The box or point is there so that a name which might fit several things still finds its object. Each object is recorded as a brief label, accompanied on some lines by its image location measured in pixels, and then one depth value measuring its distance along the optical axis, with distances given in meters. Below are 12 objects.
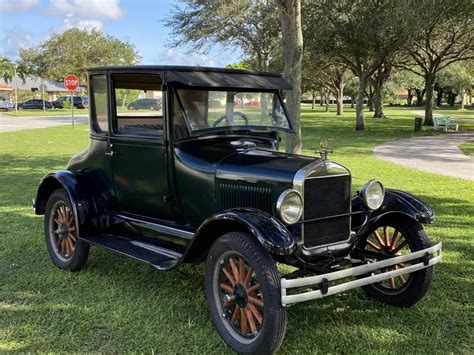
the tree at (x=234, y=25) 22.27
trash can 23.75
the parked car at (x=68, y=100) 55.51
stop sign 27.68
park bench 23.78
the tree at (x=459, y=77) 33.56
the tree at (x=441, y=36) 14.43
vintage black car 3.31
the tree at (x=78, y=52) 56.88
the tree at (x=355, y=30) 19.95
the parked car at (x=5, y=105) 51.22
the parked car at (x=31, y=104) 56.66
